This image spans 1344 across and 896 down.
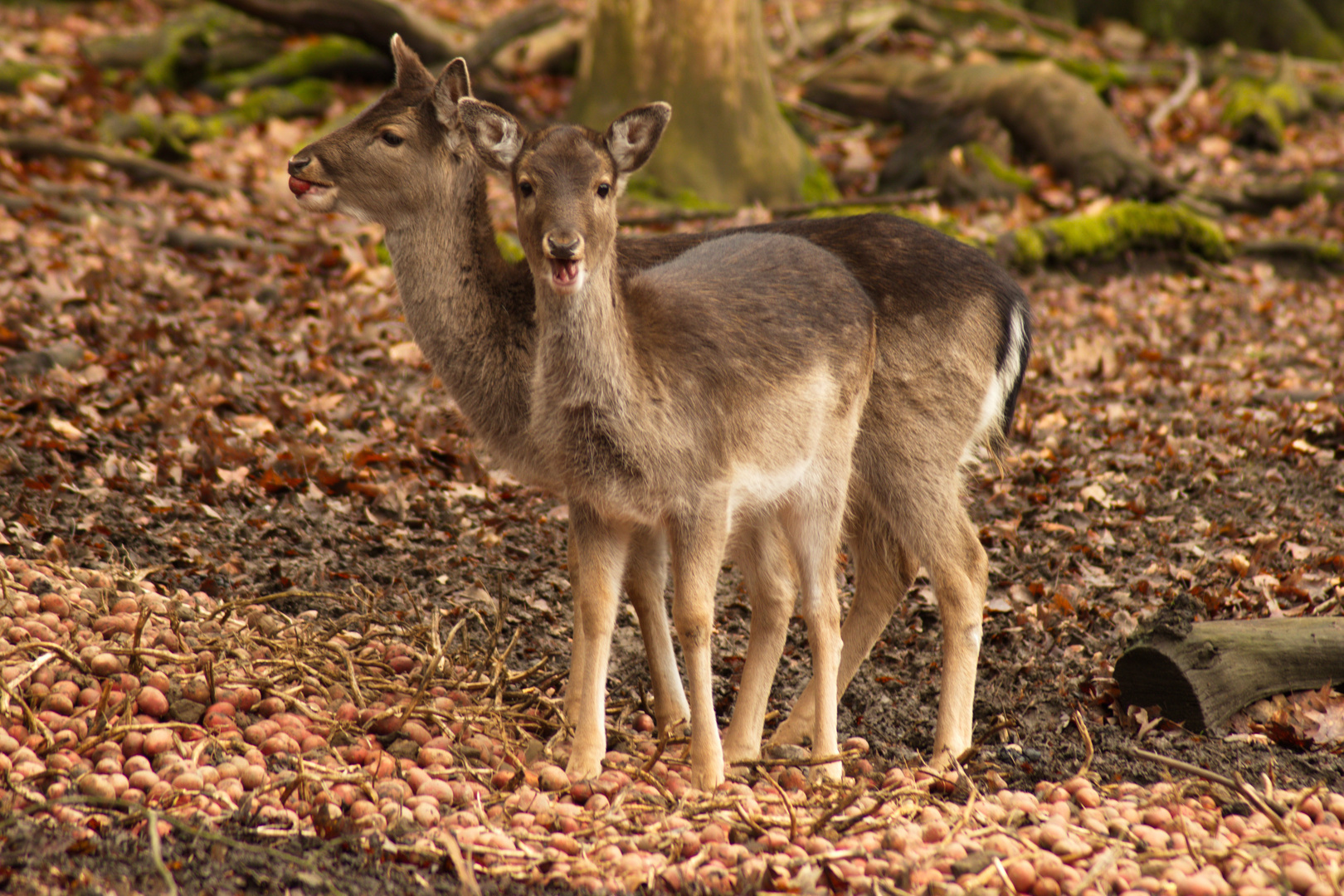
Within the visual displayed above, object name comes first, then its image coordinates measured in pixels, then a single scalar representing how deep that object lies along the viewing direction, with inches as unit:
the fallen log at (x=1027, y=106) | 955.3
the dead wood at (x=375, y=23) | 1039.6
